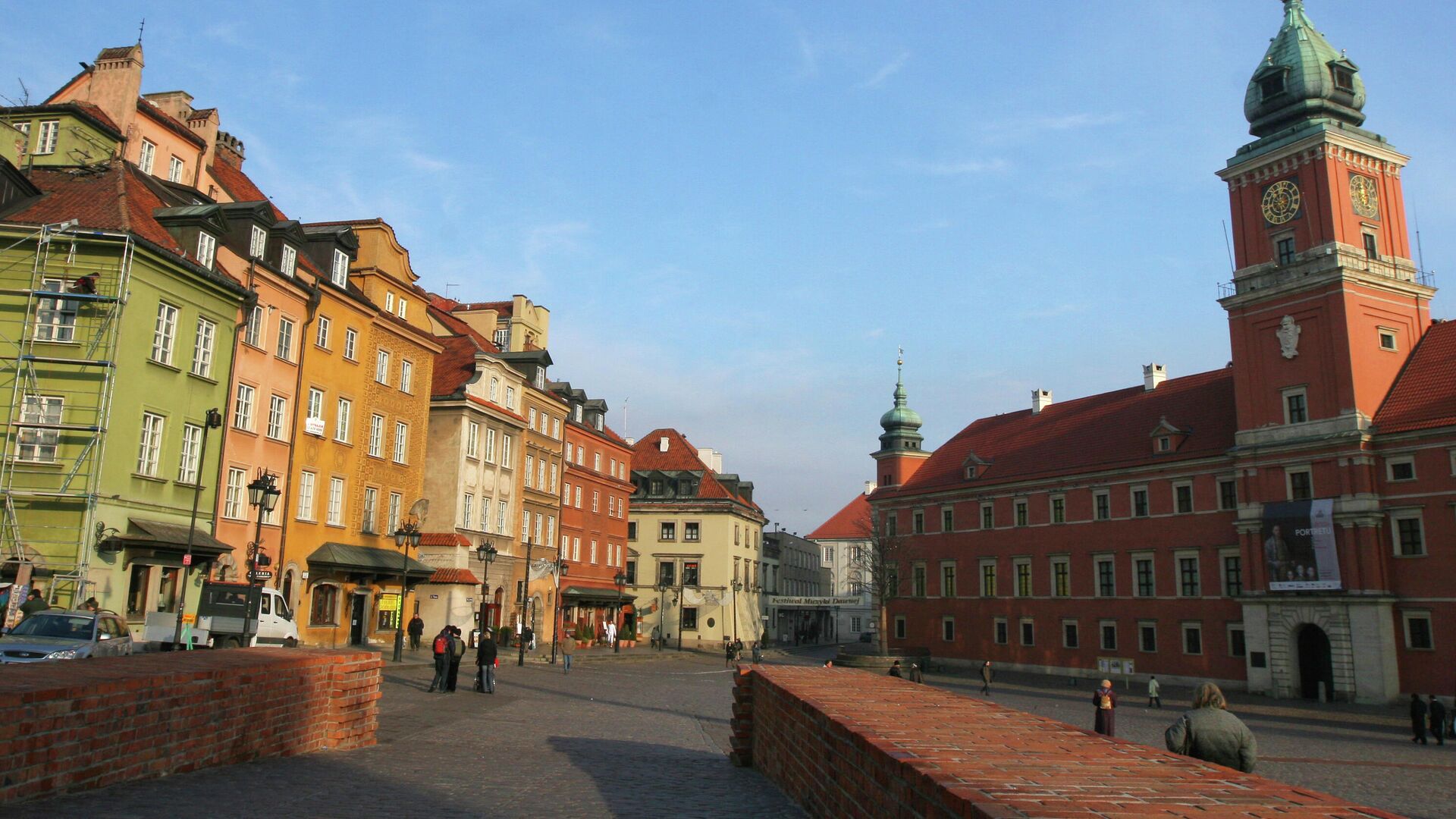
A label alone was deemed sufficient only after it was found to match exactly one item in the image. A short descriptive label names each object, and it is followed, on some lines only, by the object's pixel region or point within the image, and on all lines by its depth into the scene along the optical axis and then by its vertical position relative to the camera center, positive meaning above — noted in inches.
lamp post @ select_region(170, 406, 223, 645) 1042.1 +121.4
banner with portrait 1720.0 +126.7
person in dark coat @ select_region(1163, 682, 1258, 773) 313.9 -36.4
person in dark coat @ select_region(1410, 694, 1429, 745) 1181.7 -107.5
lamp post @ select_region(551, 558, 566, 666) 1974.2 +68.1
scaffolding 1037.8 +221.4
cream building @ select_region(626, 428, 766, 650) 3026.6 +165.1
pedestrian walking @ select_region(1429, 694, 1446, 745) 1174.3 -106.7
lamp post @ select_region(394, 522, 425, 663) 1283.5 +87.9
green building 1044.5 +217.9
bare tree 2603.3 +125.4
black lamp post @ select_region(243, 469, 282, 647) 971.9 +58.0
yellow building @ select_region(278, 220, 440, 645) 1441.9 +252.4
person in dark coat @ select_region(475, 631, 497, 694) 1005.8 -56.8
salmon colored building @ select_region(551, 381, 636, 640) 2395.4 +222.1
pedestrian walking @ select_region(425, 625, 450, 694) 995.9 -48.3
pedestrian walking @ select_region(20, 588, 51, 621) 921.5 -5.9
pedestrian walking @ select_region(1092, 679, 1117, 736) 852.6 -72.9
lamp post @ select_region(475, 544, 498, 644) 1568.7 +79.6
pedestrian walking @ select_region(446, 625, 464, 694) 989.8 -45.7
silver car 663.1 -26.9
